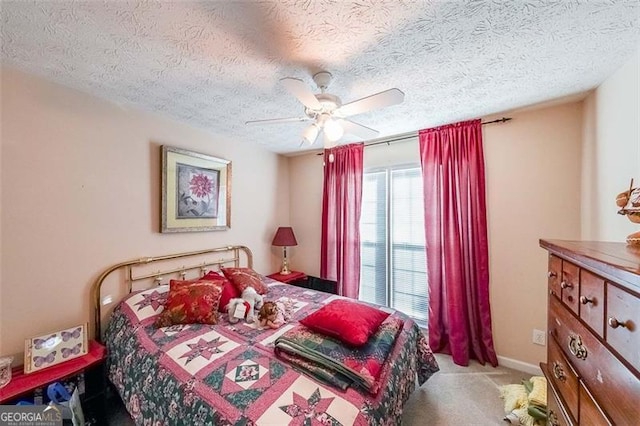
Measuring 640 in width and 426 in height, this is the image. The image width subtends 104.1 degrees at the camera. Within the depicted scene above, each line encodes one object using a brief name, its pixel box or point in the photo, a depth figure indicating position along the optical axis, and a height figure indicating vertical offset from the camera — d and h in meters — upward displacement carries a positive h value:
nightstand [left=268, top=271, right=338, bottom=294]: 3.29 -0.96
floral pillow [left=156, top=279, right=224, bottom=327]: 1.92 -0.75
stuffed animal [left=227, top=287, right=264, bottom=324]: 2.02 -0.81
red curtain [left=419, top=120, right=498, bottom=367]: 2.48 -0.32
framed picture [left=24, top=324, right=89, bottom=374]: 1.60 -0.93
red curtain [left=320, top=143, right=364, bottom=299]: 3.25 -0.06
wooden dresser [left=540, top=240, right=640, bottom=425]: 0.66 -0.40
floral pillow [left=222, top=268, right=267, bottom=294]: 2.49 -0.70
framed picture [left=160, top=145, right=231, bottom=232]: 2.48 +0.21
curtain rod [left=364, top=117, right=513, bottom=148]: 2.41 +0.89
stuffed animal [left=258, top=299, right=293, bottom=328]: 1.93 -0.83
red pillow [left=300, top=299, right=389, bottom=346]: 1.56 -0.75
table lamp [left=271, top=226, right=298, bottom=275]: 3.45 -0.40
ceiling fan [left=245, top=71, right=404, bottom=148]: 1.42 +0.67
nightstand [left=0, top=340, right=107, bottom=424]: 1.46 -1.06
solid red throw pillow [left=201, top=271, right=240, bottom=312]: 2.23 -0.76
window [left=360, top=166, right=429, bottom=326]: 2.99 -0.38
